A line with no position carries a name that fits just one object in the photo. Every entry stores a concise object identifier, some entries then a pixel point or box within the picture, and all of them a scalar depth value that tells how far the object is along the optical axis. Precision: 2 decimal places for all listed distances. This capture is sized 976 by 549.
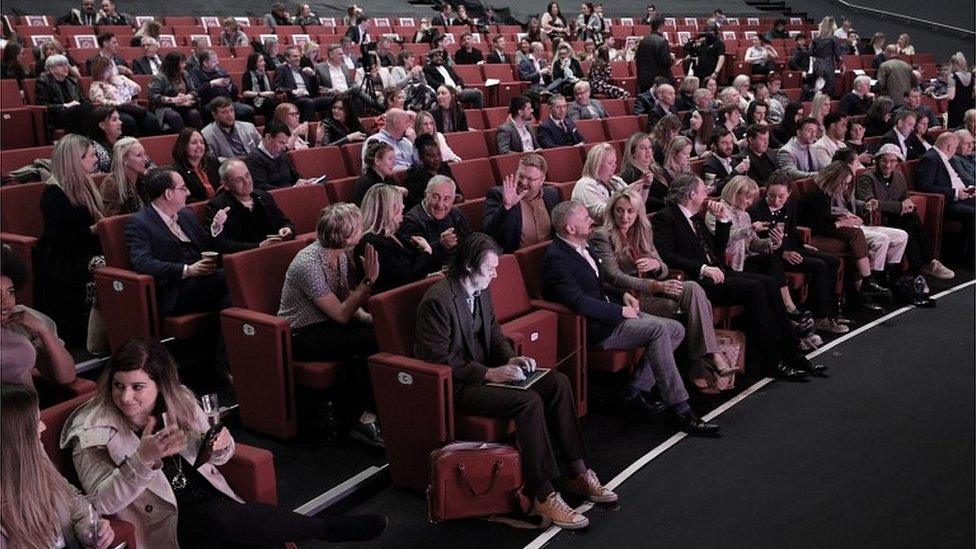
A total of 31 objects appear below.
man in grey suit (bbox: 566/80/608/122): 7.93
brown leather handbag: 3.21
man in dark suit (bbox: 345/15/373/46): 10.39
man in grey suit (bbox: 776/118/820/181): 6.63
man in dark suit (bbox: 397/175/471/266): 4.32
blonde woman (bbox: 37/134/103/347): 4.37
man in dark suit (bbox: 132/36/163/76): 7.83
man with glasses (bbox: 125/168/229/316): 4.01
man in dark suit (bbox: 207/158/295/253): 4.44
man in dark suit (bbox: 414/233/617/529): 3.28
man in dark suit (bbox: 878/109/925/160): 7.35
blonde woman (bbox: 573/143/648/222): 5.14
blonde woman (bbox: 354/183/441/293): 3.96
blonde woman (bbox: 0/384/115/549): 2.17
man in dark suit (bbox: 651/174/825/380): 4.67
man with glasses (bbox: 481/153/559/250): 4.69
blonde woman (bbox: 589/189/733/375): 4.34
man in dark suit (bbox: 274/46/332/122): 7.73
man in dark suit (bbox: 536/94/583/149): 7.15
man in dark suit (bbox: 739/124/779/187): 6.40
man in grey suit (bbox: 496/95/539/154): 6.87
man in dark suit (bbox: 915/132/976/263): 6.63
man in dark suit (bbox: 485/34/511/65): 10.23
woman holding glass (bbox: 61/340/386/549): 2.45
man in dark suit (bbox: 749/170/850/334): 5.23
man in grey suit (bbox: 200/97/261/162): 5.91
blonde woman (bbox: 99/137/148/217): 4.54
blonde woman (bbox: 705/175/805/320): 4.97
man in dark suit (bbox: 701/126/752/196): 6.20
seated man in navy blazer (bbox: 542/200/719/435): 4.04
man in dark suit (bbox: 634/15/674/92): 9.25
